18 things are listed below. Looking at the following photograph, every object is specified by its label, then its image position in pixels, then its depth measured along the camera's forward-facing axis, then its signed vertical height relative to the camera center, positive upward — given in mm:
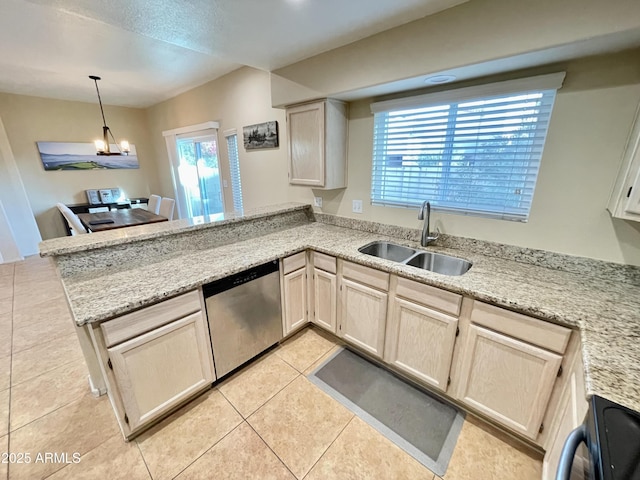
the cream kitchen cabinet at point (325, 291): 2078 -1017
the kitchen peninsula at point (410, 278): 1036 -633
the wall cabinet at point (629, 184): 1162 -89
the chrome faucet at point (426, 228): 1893 -452
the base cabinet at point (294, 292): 2061 -1017
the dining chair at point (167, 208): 4191 -666
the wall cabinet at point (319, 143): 2180 +195
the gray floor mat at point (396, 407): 1456 -1522
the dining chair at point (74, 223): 3201 -684
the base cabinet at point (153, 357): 1284 -1022
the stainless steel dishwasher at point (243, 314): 1665 -1010
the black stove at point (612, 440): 548 -631
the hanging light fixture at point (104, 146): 3818 +307
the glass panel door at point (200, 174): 4113 -141
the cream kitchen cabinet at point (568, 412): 926 -959
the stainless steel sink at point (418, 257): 1828 -678
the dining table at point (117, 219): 3353 -737
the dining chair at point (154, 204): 4667 -686
